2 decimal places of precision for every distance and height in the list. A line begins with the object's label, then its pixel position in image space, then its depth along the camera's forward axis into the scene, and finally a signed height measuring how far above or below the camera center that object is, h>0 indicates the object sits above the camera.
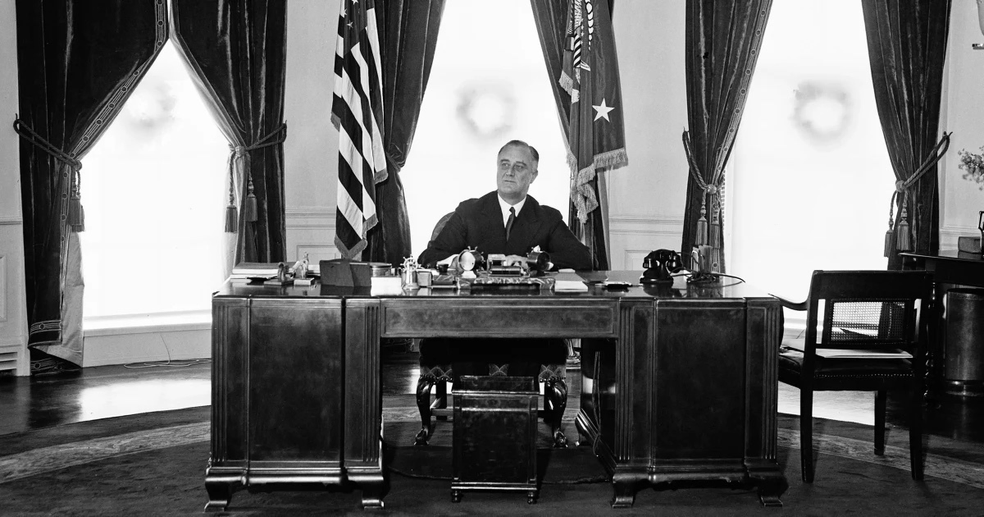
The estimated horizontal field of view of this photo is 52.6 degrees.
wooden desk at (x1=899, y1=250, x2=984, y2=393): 5.36 -0.26
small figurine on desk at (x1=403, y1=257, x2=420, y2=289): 3.91 -0.18
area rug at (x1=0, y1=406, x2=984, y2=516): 3.75 -1.03
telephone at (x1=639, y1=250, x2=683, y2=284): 4.28 -0.16
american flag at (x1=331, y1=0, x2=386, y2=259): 6.15 +0.67
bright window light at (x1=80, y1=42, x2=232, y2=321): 6.68 +0.18
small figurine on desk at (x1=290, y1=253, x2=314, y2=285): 4.13 -0.18
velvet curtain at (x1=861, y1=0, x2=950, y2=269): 6.41 +0.82
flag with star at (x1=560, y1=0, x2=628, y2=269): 6.66 +0.91
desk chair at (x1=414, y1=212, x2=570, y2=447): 4.67 -0.63
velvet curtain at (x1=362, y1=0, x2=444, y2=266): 6.92 +0.84
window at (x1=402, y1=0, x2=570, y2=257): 7.31 +0.85
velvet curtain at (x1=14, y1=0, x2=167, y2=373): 6.12 +0.71
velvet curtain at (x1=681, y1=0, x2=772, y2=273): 6.84 +0.94
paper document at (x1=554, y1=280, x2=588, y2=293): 3.89 -0.22
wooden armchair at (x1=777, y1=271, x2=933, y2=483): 4.00 -0.45
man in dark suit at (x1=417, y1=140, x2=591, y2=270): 5.17 +0.02
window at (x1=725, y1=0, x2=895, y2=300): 6.99 +0.50
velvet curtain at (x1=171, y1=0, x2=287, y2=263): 6.61 +0.91
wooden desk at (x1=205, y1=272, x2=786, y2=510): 3.72 -0.55
